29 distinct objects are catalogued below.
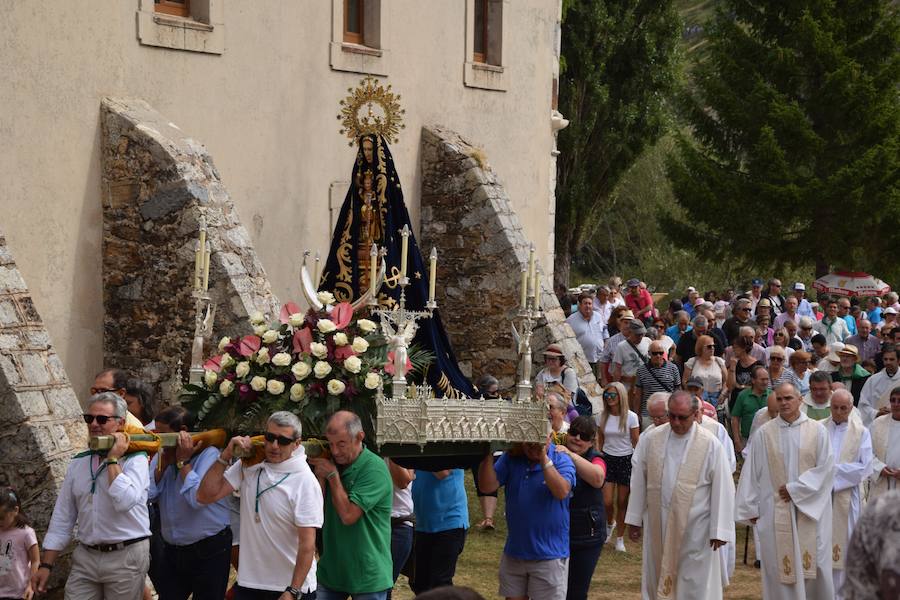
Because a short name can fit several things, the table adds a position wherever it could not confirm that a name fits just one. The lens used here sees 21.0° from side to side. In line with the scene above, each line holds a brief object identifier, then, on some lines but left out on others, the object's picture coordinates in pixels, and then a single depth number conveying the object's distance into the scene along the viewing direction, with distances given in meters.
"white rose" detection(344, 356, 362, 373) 13.07
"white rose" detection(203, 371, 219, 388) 13.59
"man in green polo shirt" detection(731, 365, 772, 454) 24.53
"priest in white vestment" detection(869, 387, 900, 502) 19.08
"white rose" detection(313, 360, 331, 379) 13.05
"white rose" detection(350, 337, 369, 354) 13.32
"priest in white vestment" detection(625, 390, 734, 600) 16.84
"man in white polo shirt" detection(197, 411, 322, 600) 12.26
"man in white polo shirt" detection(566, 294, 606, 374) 30.13
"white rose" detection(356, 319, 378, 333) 13.70
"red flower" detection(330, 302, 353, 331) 13.66
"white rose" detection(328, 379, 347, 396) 12.99
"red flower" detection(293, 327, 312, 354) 13.39
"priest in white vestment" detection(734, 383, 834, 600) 18.05
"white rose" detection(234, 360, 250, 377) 13.28
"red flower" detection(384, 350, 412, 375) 13.59
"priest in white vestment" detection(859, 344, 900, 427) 24.13
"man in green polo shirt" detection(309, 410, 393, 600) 12.45
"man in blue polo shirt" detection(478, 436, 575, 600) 14.65
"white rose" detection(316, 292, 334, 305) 13.92
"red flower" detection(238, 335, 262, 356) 13.51
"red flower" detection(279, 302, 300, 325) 14.00
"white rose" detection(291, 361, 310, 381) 13.07
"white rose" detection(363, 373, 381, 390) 13.08
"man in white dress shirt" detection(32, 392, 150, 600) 13.17
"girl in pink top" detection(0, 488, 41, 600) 13.77
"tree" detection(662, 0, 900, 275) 52.11
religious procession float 13.10
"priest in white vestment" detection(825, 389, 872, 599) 18.82
